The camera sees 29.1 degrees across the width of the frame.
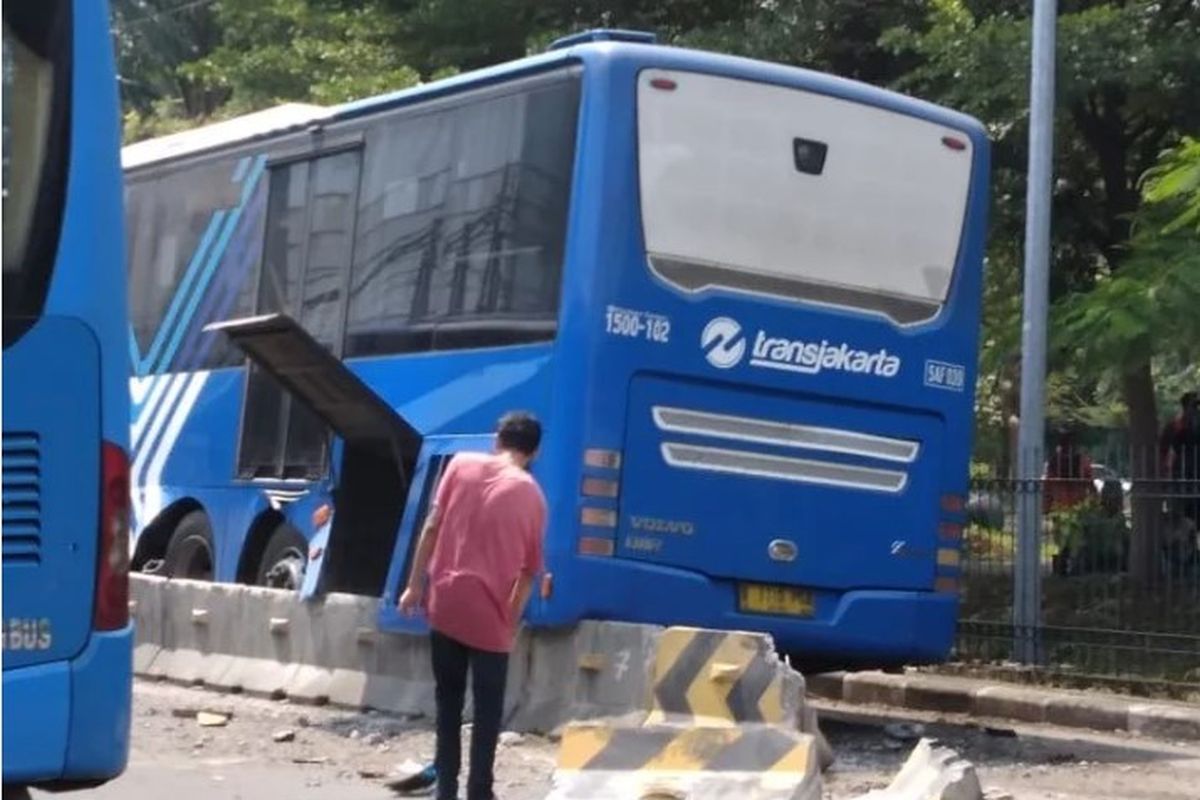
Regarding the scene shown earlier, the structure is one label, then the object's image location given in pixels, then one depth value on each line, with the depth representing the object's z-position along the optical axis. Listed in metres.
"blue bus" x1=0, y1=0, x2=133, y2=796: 6.58
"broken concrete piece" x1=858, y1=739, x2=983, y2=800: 9.30
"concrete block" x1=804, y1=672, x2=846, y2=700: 16.97
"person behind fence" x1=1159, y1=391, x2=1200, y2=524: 15.97
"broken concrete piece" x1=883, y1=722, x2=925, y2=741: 13.66
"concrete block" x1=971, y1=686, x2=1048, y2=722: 15.09
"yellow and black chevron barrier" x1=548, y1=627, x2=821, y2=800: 9.37
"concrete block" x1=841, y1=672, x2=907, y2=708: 16.28
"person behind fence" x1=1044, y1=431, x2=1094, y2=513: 17.39
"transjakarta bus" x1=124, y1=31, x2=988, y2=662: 12.66
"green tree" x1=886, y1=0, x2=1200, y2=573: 16.17
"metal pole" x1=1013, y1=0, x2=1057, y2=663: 16.34
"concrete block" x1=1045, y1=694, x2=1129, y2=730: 14.59
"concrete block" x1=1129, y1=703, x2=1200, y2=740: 14.12
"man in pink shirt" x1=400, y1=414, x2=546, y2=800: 9.55
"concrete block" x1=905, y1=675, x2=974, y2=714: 15.69
